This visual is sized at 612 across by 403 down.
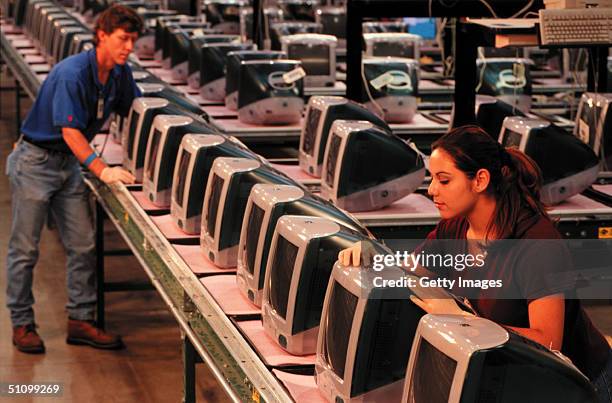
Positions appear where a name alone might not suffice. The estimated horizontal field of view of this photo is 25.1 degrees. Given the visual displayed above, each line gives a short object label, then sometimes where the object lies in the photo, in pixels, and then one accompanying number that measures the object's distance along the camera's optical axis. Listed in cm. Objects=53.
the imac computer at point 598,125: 600
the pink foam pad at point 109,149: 642
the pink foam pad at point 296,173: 598
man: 562
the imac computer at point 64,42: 918
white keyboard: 532
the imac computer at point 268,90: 727
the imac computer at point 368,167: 533
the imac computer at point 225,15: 1249
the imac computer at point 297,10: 1332
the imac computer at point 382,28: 1091
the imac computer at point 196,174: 496
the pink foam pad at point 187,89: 849
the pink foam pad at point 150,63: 978
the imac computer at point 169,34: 928
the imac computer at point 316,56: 892
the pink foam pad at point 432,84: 945
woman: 310
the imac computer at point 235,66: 756
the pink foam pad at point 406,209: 538
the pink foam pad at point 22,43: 1135
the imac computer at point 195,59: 849
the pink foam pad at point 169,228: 496
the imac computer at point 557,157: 547
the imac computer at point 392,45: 952
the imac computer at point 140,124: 585
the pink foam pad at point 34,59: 1020
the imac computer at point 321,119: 585
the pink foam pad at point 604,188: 580
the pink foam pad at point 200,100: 811
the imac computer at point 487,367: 256
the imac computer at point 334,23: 1205
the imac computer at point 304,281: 360
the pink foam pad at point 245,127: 723
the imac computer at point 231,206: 451
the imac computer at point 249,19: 1158
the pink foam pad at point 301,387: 329
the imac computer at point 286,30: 1066
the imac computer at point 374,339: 310
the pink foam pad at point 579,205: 546
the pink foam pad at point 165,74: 898
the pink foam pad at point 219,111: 768
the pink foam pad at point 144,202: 539
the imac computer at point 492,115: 641
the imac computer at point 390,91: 745
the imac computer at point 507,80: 797
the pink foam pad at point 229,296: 404
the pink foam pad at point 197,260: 450
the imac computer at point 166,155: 539
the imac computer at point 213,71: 812
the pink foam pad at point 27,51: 1077
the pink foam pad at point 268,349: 357
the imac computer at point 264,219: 402
